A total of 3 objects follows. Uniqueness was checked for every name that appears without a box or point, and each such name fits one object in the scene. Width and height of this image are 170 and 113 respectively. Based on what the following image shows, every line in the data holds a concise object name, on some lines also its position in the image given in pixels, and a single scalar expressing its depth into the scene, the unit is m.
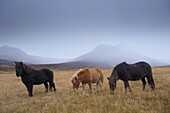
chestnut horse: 16.63
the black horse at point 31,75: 16.54
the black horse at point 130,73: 14.09
